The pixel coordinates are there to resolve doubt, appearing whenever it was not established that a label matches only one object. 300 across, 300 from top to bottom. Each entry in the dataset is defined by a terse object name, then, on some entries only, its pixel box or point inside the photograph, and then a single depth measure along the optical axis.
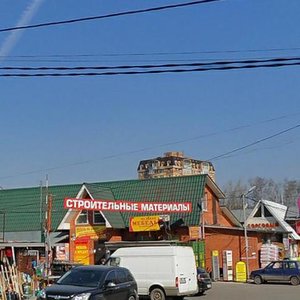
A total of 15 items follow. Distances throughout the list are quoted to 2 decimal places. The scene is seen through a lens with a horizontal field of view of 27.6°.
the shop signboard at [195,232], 41.56
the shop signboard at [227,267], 41.47
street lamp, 43.38
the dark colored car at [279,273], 36.97
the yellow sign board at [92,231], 44.19
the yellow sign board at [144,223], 41.38
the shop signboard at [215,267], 41.47
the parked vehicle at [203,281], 29.11
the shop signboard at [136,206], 40.31
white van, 24.73
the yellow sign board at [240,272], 40.88
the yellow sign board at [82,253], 43.25
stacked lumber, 23.09
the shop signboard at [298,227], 57.53
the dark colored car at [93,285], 17.05
